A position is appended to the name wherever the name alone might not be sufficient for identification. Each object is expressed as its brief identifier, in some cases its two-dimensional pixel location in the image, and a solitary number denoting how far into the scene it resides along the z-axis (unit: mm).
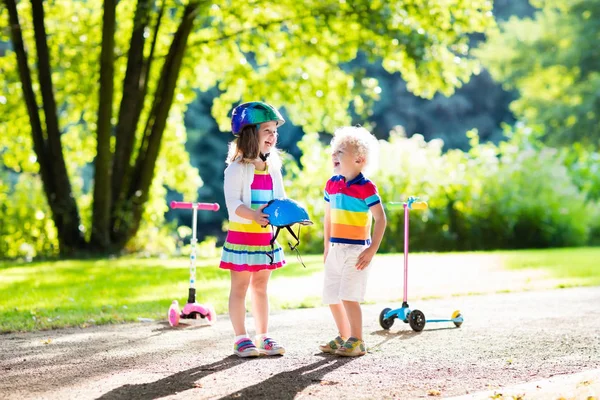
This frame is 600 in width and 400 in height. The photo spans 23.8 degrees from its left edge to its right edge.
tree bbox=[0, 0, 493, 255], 22766
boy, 8935
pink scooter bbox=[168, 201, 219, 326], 10996
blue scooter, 10721
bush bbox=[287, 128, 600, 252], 26025
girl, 8848
